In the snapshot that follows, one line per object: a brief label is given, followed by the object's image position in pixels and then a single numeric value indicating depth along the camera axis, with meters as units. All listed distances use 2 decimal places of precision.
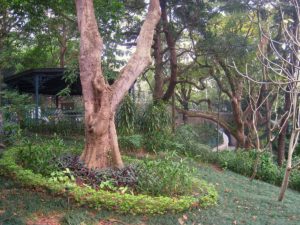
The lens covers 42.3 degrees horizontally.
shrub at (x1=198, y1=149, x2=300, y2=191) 10.69
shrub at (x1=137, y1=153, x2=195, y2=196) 6.14
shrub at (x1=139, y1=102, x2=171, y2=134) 11.23
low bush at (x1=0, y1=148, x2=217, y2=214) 5.39
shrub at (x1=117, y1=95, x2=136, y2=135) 10.95
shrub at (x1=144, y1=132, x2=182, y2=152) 10.64
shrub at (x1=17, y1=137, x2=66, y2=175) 6.53
